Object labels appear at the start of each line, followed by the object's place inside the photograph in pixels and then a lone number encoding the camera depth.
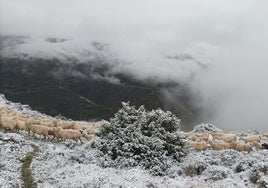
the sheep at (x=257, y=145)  20.63
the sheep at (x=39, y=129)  22.65
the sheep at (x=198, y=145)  19.97
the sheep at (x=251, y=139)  21.90
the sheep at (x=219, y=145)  20.52
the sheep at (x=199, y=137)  22.58
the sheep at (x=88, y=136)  21.93
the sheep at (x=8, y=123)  23.41
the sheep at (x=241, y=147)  20.26
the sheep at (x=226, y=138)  22.45
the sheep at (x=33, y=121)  23.69
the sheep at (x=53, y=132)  22.39
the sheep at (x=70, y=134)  22.03
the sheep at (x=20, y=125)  23.21
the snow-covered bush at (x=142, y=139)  15.94
